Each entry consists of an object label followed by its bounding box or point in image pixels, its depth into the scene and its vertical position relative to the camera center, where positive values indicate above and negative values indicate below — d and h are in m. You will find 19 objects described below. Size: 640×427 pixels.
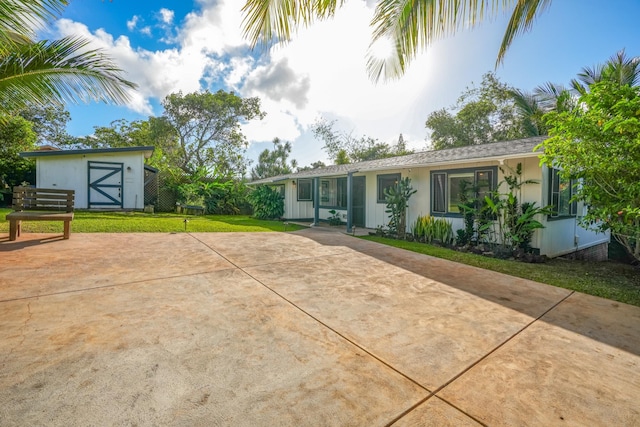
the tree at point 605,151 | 4.05 +0.96
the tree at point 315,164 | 36.43 +6.00
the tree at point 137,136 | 23.83 +6.53
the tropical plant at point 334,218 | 12.09 -0.31
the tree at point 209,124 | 23.64 +7.35
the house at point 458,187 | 6.93 +0.75
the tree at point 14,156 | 13.86 +2.58
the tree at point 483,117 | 20.53 +7.07
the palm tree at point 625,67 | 10.48 +5.34
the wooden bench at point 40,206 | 5.55 +0.06
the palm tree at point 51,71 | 3.46 +1.93
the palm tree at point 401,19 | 3.04 +2.26
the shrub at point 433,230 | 8.06 -0.54
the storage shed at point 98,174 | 13.27 +1.68
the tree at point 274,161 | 38.12 +6.66
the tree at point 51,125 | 25.00 +7.60
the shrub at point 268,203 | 13.89 +0.36
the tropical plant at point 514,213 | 6.58 -0.01
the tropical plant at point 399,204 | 8.83 +0.23
